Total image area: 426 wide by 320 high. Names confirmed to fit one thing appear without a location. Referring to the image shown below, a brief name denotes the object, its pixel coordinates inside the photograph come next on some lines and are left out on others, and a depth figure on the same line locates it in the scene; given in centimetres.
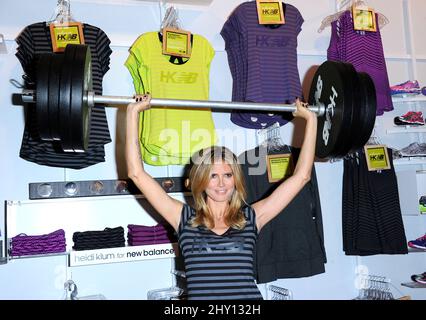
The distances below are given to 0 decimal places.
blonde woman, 191
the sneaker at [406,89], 339
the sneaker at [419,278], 343
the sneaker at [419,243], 335
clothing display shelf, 255
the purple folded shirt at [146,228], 272
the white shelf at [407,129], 342
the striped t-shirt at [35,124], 262
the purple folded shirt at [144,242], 269
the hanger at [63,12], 283
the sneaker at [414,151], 337
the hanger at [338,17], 330
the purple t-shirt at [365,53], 316
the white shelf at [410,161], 340
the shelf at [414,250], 330
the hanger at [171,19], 301
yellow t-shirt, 270
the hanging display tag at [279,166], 292
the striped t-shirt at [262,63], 289
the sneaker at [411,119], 343
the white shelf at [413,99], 338
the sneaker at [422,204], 330
